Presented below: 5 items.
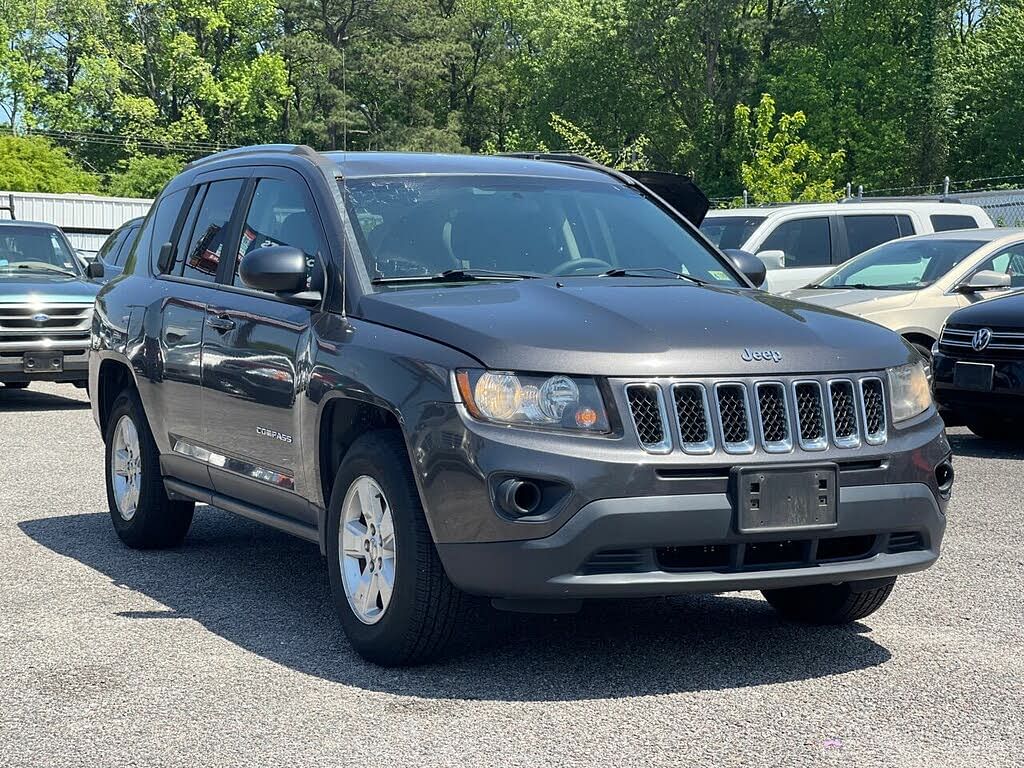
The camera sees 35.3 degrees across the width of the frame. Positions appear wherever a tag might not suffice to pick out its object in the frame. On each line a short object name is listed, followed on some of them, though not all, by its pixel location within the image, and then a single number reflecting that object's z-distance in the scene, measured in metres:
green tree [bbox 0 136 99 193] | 68.00
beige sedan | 14.01
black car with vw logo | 11.76
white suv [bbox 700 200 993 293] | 18.00
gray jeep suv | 4.93
